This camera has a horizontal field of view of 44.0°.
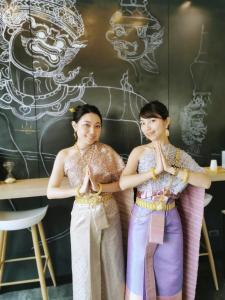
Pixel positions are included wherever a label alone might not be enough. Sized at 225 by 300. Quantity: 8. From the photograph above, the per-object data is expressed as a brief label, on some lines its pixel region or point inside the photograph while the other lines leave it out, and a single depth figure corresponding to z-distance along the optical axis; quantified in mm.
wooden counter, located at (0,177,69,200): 1831
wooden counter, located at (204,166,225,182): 2148
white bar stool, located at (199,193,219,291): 2242
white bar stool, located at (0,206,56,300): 1787
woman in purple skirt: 1605
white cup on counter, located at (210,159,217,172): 2328
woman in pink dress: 1631
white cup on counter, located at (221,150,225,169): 2414
